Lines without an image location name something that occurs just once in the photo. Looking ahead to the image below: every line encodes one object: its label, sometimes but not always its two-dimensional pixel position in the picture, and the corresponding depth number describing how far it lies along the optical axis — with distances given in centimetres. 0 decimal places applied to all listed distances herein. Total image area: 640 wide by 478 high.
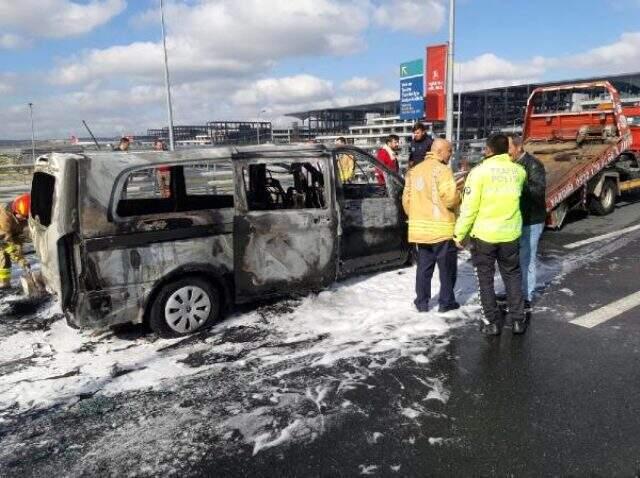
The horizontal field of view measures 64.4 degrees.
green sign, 1480
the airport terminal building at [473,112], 5800
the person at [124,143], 1030
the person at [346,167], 595
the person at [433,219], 474
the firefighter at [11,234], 616
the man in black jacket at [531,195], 485
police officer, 433
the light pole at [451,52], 1266
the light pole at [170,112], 2075
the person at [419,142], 908
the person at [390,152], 995
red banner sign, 1324
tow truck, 895
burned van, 426
